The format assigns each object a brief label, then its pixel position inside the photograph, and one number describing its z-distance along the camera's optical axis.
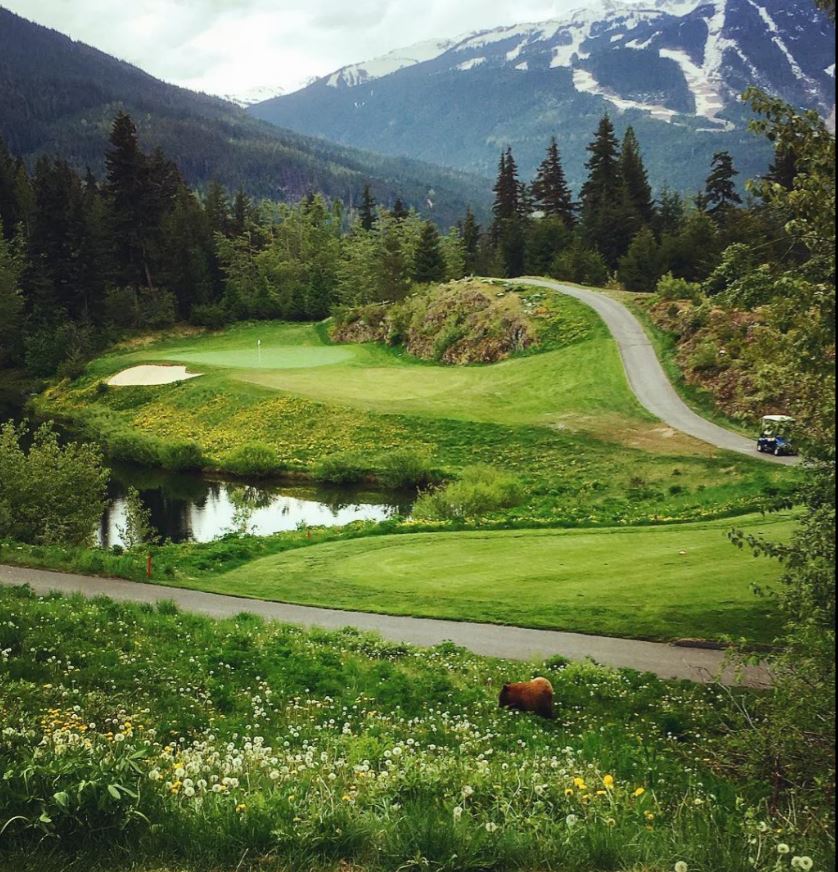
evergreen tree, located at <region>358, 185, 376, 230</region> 119.69
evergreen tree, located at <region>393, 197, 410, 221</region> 110.03
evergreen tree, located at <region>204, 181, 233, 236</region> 105.06
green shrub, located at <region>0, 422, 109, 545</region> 28.00
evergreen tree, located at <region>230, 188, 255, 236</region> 109.75
